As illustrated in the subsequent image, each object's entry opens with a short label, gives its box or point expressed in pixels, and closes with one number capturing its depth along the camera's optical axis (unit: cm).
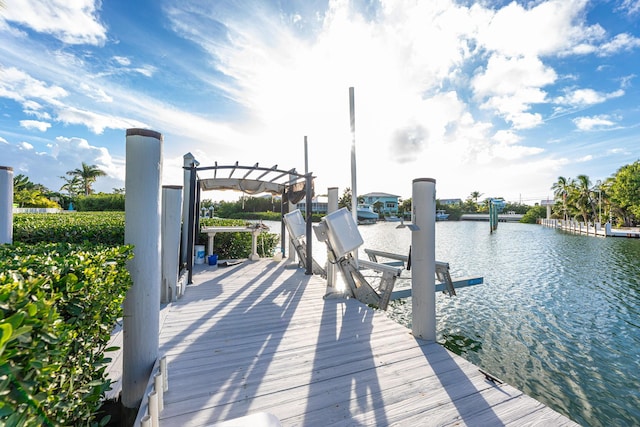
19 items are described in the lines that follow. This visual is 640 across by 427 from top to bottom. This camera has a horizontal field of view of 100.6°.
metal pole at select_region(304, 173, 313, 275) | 583
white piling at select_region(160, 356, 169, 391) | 183
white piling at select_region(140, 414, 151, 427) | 135
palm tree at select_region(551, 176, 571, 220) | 3589
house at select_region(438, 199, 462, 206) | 8139
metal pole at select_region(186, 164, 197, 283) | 510
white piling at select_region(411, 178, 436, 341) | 287
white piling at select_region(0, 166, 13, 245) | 267
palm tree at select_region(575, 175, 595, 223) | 3253
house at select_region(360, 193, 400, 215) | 6075
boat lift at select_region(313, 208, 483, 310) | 396
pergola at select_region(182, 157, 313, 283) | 539
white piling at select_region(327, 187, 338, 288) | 484
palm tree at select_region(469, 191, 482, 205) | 7119
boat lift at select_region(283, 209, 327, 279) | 620
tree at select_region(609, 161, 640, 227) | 2625
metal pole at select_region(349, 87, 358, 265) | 639
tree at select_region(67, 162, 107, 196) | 3959
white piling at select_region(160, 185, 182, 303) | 394
